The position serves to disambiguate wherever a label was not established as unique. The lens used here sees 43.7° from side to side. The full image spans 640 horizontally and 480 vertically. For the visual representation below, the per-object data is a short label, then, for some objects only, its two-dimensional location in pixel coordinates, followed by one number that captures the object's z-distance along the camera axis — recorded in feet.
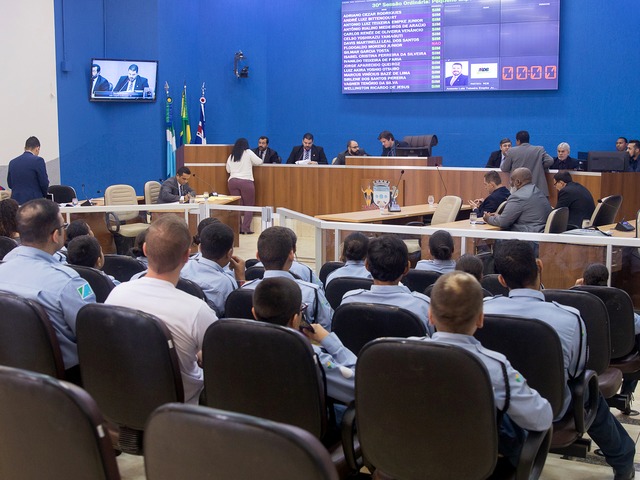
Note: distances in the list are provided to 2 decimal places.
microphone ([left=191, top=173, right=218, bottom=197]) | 39.17
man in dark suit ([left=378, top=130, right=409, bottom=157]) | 38.24
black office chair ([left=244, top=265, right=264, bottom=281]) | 14.74
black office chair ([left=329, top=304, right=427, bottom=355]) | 9.23
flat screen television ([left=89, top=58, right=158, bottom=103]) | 39.17
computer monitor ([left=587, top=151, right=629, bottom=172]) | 32.35
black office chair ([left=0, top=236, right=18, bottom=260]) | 14.62
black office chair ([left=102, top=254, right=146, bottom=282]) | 15.50
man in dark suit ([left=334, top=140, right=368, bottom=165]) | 38.75
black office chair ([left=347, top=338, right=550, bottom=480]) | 6.89
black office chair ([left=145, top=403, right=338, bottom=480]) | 4.60
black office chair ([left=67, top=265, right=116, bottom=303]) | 12.30
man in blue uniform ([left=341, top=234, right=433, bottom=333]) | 10.59
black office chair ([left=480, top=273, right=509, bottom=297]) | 13.80
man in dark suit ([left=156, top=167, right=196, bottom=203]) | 29.68
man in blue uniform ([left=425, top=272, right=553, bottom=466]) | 7.42
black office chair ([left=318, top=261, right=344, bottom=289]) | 15.95
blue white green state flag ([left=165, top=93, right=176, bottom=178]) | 42.24
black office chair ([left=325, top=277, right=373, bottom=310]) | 12.68
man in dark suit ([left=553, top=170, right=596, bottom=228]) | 26.05
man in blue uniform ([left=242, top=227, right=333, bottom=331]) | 12.07
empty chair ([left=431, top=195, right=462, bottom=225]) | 26.96
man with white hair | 35.70
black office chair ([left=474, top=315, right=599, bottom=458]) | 8.61
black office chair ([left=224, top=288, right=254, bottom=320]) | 10.66
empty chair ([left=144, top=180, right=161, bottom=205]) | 31.78
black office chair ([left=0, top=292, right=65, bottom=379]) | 8.63
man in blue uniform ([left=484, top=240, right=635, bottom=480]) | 9.31
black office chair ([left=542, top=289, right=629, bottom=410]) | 10.69
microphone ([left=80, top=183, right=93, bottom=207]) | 28.69
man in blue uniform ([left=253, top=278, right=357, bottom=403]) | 8.07
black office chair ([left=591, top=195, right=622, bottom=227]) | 26.58
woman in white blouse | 38.68
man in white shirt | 8.66
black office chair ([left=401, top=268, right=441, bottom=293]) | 14.21
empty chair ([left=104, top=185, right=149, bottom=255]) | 22.50
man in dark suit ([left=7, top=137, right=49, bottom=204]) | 28.71
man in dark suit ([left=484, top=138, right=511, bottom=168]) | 37.62
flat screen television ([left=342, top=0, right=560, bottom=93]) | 38.96
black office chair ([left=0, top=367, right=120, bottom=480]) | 5.32
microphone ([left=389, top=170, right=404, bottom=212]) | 27.66
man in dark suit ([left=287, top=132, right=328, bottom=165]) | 40.01
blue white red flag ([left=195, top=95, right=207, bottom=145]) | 43.59
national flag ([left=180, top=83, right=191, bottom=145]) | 42.55
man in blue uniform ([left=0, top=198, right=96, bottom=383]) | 9.48
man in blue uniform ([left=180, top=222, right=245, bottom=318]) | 12.77
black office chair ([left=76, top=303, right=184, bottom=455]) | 8.05
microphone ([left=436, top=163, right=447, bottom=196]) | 33.76
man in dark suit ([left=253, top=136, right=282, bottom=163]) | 40.22
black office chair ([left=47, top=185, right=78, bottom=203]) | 31.35
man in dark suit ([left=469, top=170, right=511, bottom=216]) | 26.78
